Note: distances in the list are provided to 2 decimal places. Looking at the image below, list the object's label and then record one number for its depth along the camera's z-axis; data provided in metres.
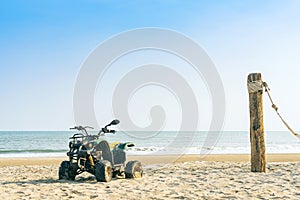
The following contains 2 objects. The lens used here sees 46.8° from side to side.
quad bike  8.27
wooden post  9.66
